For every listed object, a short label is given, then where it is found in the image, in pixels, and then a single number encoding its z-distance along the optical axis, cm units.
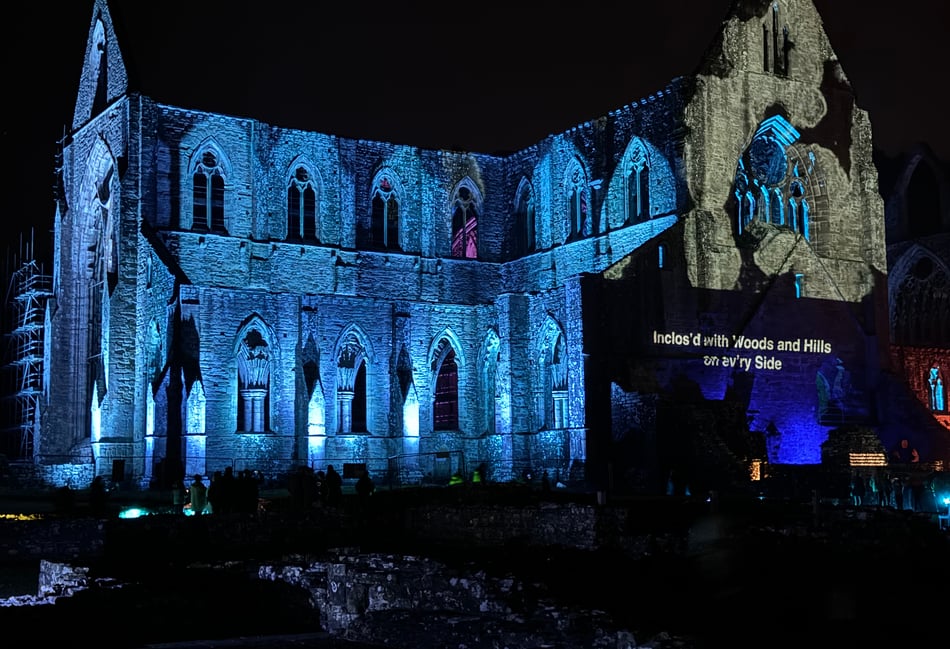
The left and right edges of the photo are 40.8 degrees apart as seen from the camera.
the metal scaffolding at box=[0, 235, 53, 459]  5094
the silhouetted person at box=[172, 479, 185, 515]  3102
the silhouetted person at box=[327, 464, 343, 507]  2888
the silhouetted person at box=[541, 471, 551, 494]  3169
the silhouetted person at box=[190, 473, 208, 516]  2938
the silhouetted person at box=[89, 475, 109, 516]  2773
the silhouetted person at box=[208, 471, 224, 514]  2808
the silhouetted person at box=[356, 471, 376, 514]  2903
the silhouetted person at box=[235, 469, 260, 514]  2806
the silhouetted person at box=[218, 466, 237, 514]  2803
